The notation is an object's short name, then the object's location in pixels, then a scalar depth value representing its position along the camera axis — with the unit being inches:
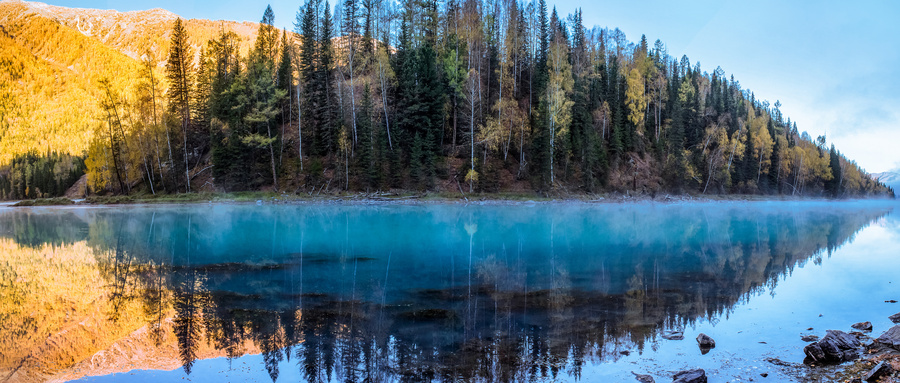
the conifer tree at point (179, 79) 1980.8
